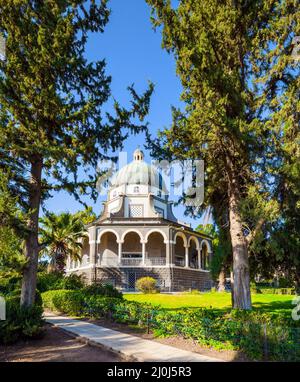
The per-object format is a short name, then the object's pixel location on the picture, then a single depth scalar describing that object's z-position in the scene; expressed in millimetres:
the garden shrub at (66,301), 16281
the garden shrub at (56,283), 23419
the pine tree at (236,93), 12555
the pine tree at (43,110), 11898
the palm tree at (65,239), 29734
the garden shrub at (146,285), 31859
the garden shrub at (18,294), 16669
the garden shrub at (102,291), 17781
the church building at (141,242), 36625
